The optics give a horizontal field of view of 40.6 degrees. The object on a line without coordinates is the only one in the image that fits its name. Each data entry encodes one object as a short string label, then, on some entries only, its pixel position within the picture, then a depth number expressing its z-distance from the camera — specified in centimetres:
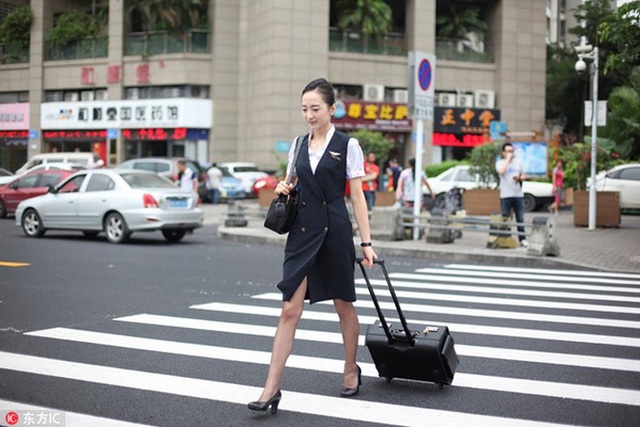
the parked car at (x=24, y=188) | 2658
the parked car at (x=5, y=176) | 2864
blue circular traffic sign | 1788
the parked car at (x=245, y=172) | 3641
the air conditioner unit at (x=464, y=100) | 4534
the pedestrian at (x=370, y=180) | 2239
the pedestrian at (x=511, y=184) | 1545
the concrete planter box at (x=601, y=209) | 2222
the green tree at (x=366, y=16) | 4312
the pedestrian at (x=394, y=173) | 2586
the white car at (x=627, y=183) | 2800
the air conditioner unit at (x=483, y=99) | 4578
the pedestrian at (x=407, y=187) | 2005
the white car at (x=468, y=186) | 2981
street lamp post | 2092
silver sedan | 1766
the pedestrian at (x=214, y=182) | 3462
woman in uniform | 538
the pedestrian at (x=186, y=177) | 2384
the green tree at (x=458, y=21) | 4622
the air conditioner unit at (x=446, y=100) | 4512
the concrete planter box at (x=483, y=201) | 2184
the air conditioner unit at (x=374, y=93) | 4375
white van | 3594
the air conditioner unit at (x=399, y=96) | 4438
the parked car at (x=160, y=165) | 3183
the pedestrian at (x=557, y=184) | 2859
